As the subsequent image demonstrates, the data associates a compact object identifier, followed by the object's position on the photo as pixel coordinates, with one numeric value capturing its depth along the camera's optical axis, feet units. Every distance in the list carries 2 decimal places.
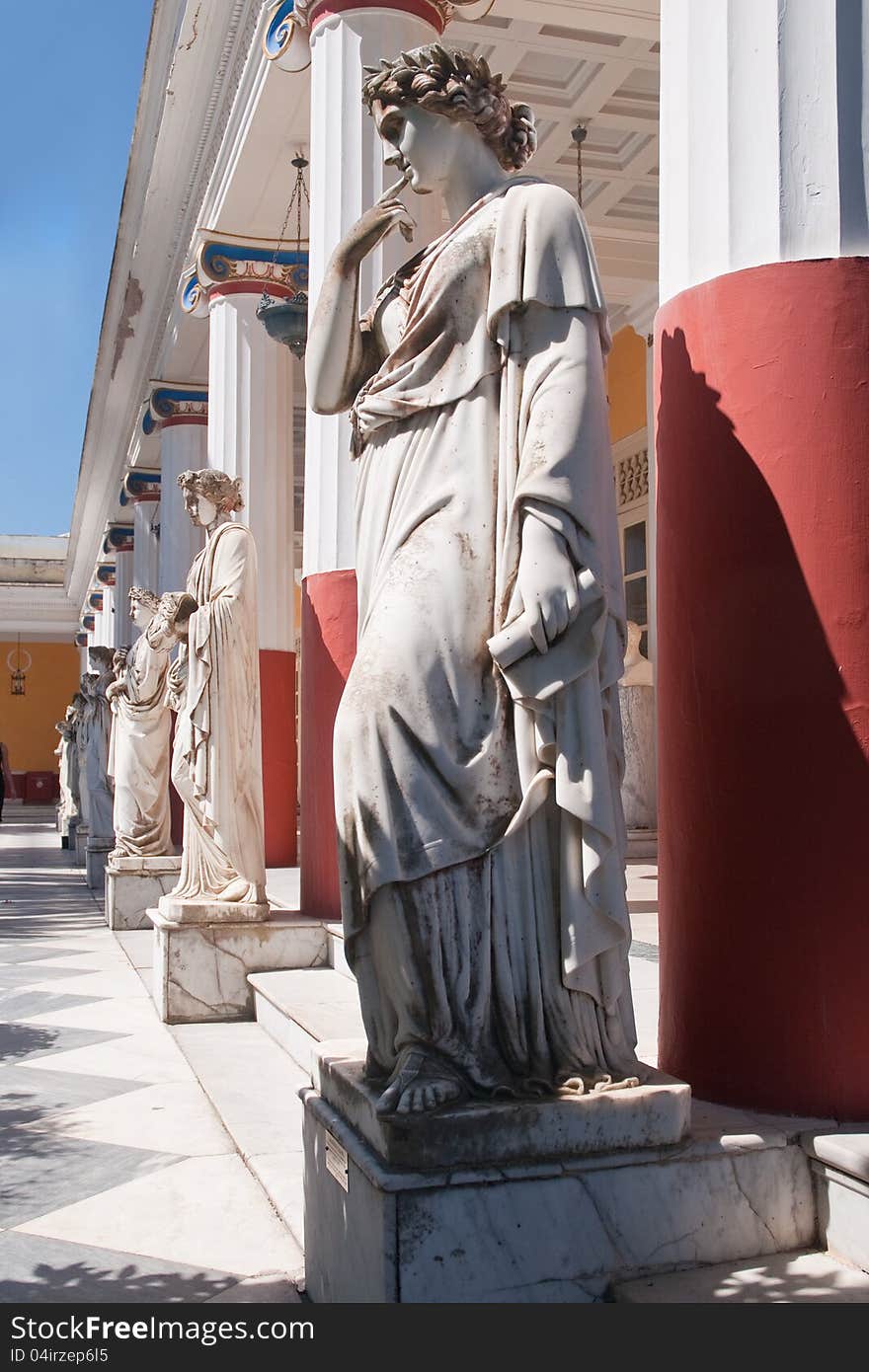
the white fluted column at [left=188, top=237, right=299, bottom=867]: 32.50
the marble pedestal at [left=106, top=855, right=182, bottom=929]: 30.37
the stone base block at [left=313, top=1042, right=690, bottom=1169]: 6.90
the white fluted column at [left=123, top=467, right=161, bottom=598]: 55.36
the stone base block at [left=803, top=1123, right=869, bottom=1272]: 7.44
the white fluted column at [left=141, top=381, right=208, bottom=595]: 44.70
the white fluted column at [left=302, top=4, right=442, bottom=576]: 20.16
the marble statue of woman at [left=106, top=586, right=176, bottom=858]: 31.53
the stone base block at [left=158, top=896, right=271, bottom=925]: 19.33
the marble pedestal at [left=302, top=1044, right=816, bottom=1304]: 6.82
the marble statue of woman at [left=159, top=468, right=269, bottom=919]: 19.48
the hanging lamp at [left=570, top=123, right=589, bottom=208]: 32.08
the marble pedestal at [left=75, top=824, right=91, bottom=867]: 51.83
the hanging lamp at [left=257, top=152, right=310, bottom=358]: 27.53
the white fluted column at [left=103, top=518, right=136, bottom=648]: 62.13
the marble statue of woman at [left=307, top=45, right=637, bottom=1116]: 7.30
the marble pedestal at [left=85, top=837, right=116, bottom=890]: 42.22
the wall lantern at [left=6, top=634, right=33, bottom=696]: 130.00
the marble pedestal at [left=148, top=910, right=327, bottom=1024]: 18.98
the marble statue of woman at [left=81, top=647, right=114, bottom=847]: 44.39
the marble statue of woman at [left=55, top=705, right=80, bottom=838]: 63.67
